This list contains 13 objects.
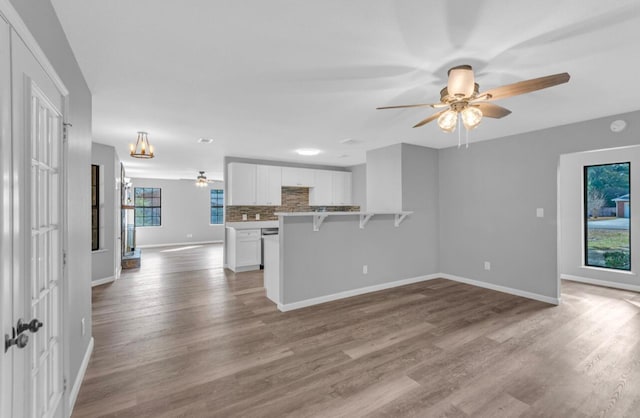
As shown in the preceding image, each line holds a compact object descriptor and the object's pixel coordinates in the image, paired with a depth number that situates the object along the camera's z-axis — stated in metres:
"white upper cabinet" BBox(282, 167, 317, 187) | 6.76
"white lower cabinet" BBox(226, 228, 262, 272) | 6.01
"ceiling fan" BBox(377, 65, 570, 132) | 1.89
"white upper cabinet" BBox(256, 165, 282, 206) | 6.47
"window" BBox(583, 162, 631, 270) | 4.81
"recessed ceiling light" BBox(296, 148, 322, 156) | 5.44
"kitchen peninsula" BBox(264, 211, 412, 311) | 3.85
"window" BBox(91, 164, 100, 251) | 5.06
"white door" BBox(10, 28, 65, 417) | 1.14
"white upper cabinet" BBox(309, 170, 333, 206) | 7.14
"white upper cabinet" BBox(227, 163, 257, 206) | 6.18
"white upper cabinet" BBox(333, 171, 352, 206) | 7.38
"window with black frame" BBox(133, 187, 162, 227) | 10.34
